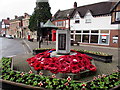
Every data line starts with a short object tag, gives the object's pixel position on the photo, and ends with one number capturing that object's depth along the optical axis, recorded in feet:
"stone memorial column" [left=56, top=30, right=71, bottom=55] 25.85
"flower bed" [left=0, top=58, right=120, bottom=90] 12.58
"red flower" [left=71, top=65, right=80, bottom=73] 17.34
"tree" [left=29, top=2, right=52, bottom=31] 97.17
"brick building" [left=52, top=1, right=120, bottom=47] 64.69
